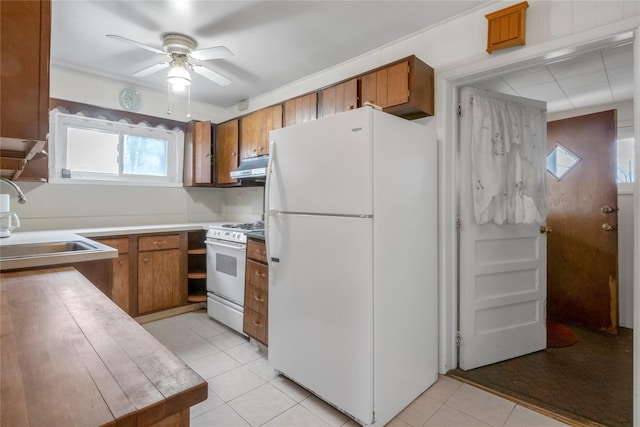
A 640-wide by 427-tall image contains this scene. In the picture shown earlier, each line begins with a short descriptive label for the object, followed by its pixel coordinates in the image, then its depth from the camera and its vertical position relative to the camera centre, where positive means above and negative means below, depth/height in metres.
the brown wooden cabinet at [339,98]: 2.41 +0.93
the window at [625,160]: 3.16 +0.57
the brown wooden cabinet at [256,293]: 2.44 -0.63
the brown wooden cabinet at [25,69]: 0.60 +0.28
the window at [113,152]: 3.16 +0.68
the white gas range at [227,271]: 2.81 -0.54
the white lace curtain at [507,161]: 2.25 +0.40
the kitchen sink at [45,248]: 1.97 -0.23
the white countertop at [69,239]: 1.60 -0.19
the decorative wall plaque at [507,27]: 1.83 +1.11
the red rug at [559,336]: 2.65 -1.06
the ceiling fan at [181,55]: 2.28 +1.16
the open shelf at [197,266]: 3.44 -0.60
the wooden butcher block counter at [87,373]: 0.54 -0.33
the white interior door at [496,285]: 2.24 -0.52
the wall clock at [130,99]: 3.38 +1.24
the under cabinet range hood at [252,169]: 2.95 +0.44
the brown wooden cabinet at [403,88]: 2.07 +0.87
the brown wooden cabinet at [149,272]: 2.95 -0.57
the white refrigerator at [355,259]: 1.62 -0.26
